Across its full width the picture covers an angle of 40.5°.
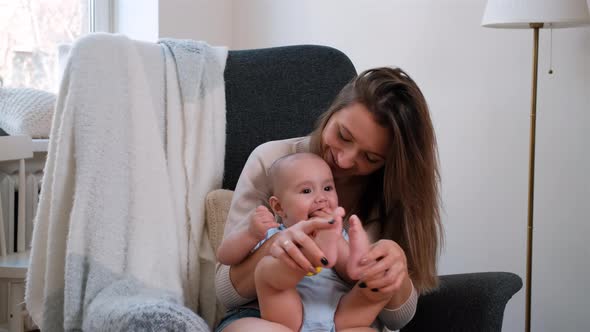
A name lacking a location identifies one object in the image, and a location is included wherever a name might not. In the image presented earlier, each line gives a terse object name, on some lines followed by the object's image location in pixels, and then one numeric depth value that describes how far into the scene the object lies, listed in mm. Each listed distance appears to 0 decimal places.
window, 2715
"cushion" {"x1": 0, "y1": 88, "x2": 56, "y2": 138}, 2449
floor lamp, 2215
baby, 1284
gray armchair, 1834
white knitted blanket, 1458
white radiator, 2311
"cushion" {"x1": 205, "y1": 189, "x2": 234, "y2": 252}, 1690
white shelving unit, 2072
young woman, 1463
